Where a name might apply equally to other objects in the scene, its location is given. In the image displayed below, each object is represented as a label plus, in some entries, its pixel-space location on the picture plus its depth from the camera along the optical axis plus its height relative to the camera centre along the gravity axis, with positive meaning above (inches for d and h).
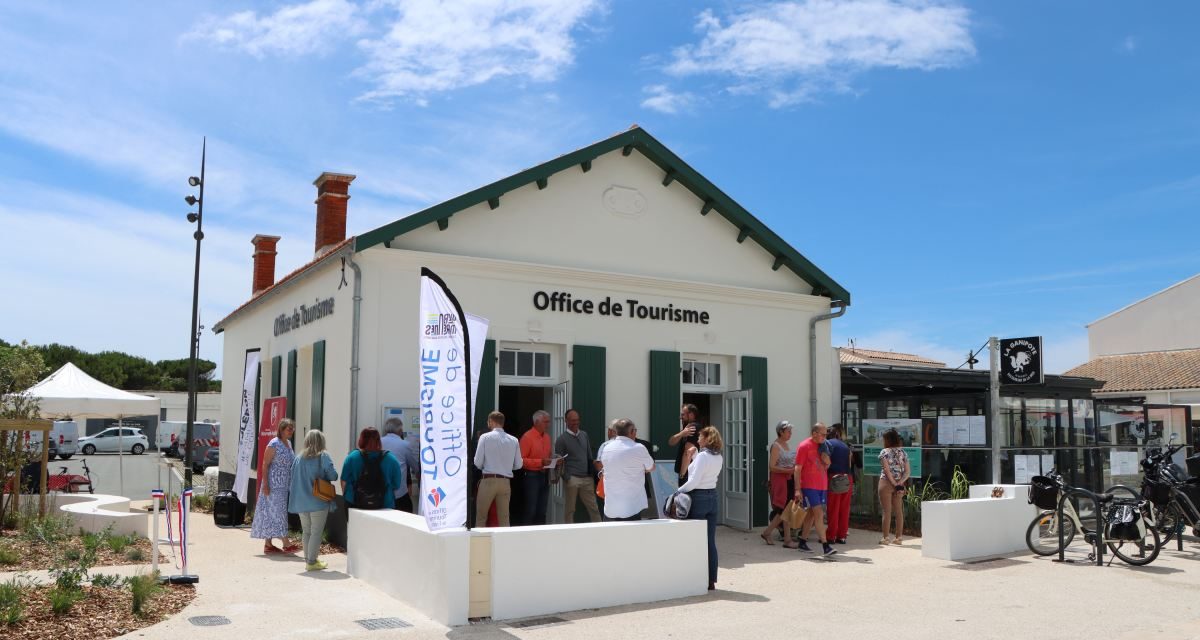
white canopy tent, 634.2 +9.1
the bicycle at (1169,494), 436.8 -34.4
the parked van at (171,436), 1520.7 -39.2
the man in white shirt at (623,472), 341.7 -20.3
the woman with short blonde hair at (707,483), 335.0 -23.5
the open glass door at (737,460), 527.8 -24.4
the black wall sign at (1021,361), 484.7 +30.1
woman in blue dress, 412.2 -35.1
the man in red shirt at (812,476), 443.5 -27.7
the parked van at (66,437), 1405.0 -38.2
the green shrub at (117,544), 394.6 -55.3
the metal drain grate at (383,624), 272.7 -61.4
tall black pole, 911.7 +86.5
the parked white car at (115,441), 1667.1 -51.6
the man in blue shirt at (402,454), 421.4 -17.7
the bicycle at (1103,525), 395.9 -46.1
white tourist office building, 451.8 +58.7
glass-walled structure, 524.7 -7.8
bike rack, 399.9 -47.9
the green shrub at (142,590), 277.7 -53.4
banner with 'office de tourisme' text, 281.7 +0.2
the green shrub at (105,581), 293.0 -52.8
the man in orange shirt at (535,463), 433.1 -21.8
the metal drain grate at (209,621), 272.8 -60.9
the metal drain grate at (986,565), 395.5 -62.4
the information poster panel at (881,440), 537.6 -12.6
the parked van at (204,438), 1296.8 -36.2
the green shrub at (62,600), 265.7 -53.6
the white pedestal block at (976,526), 415.2 -48.3
